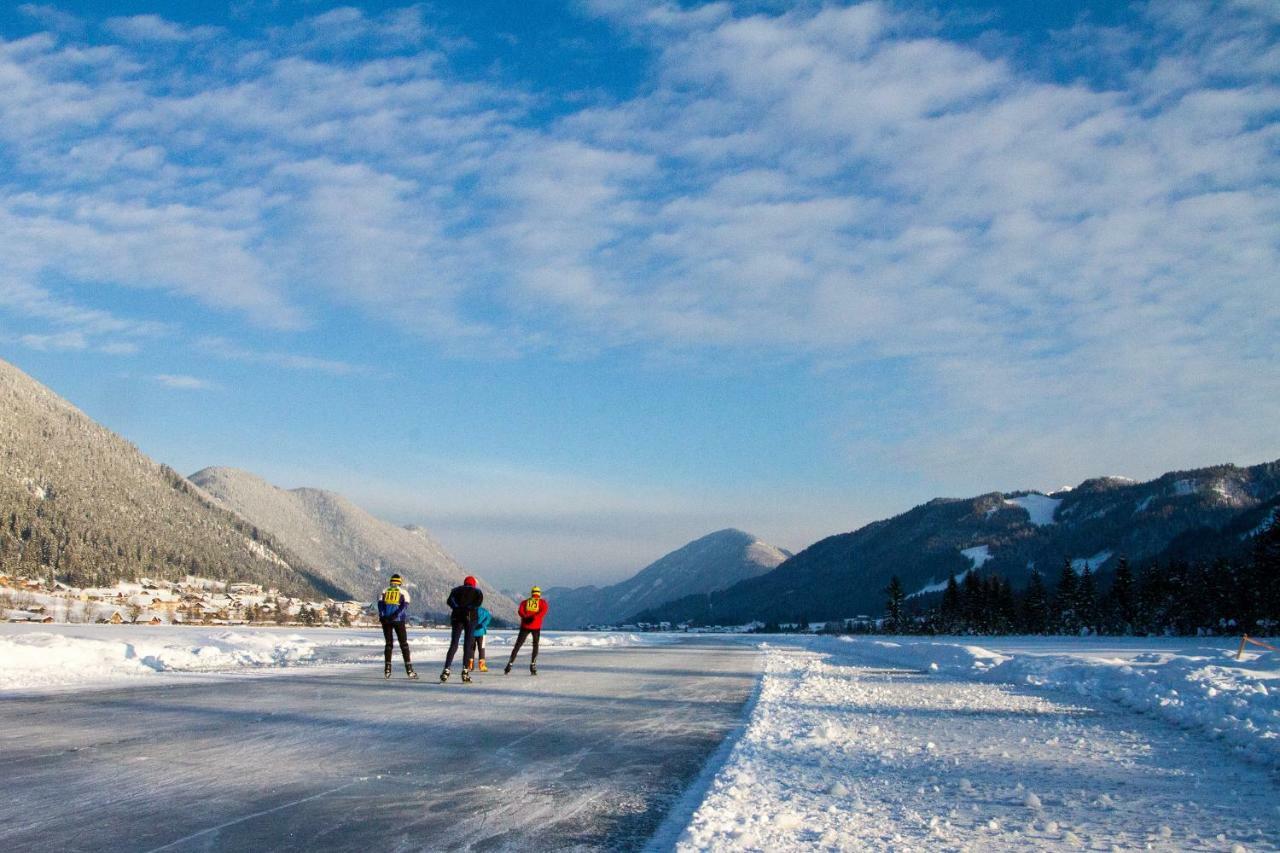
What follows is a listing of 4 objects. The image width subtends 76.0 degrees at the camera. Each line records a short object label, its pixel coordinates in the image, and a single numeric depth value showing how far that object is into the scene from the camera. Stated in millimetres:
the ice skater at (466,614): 17328
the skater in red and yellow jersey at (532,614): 20109
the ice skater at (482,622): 17984
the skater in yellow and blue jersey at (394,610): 17875
